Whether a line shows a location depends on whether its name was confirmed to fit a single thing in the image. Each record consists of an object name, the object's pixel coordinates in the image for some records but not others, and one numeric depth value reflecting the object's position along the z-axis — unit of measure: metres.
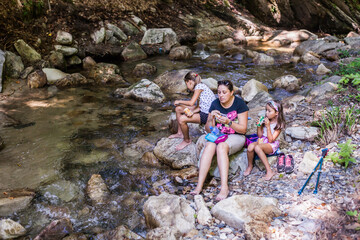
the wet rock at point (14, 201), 3.42
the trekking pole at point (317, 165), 3.06
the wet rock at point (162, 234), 2.74
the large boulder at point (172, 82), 8.21
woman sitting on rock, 3.56
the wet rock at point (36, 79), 7.91
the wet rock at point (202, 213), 2.98
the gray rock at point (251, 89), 7.35
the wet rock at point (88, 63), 9.82
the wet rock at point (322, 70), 9.15
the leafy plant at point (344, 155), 3.17
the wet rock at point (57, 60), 9.22
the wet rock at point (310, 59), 10.52
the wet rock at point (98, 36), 11.15
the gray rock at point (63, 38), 10.12
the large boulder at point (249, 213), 2.58
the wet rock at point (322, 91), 5.89
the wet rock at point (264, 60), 10.88
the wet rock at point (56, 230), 3.04
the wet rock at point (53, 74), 8.33
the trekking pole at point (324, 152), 3.33
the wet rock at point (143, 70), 9.55
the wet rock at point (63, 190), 3.77
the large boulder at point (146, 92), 7.34
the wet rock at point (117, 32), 11.81
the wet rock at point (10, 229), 3.01
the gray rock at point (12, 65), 8.12
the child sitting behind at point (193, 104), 4.77
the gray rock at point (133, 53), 11.18
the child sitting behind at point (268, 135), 3.60
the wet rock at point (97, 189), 3.72
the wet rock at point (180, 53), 11.41
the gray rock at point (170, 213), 2.95
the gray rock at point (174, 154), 4.34
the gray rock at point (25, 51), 8.86
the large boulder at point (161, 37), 12.37
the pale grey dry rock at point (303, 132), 4.16
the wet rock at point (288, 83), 7.94
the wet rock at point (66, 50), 9.90
